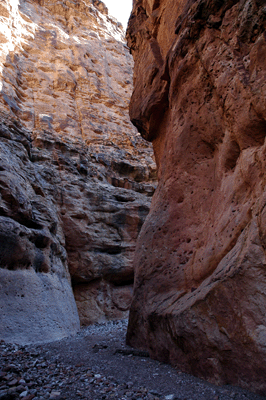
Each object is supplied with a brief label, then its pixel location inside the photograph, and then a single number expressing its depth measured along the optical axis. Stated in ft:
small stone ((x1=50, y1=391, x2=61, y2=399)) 12.19
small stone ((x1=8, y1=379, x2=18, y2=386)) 13.28
